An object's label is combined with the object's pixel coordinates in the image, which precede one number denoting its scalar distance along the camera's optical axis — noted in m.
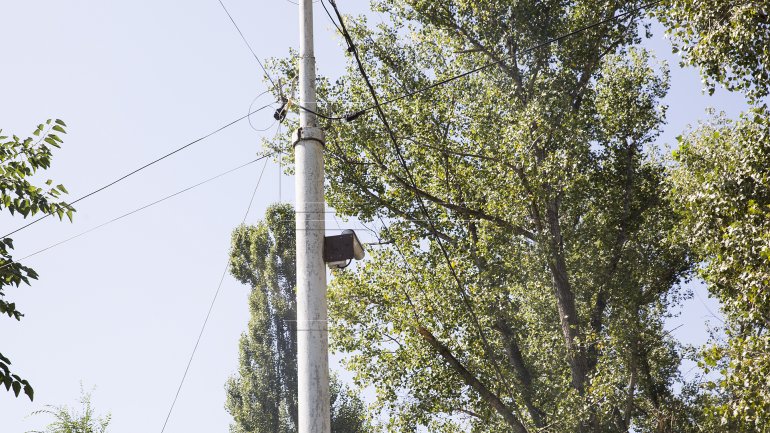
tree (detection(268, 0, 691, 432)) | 19.66
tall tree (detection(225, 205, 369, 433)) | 36.97
